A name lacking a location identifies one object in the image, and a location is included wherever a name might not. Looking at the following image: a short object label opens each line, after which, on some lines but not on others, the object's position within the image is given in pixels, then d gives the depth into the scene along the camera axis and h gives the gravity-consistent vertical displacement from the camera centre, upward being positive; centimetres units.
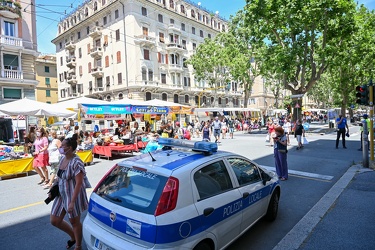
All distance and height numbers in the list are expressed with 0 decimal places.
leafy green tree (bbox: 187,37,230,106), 3553 +888
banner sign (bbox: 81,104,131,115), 1165 +62
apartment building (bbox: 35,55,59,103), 5206 +934
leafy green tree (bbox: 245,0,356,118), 1791 +702
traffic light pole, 841 +21
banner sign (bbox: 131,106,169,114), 1378 +63
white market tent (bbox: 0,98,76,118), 1062 +65
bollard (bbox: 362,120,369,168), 801 -102
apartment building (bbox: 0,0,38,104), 2288 +703
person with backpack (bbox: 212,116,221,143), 1730 -67
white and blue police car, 252 -95
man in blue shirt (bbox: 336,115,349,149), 1312 -70
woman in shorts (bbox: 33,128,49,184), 739 -97
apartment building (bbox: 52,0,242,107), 3640 +1181
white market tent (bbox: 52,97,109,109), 1195 +99
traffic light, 866 +69
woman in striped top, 338 -95
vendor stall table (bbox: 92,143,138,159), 1148 -133
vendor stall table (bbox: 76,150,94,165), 1009 -139
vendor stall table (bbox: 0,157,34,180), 834 -146
